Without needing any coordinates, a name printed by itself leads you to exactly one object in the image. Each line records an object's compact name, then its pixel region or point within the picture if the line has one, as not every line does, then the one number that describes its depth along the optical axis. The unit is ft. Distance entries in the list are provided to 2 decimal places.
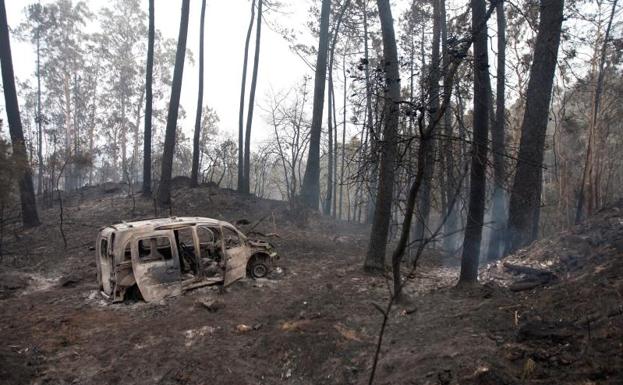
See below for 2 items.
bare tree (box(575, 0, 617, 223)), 58.18
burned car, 24.97
